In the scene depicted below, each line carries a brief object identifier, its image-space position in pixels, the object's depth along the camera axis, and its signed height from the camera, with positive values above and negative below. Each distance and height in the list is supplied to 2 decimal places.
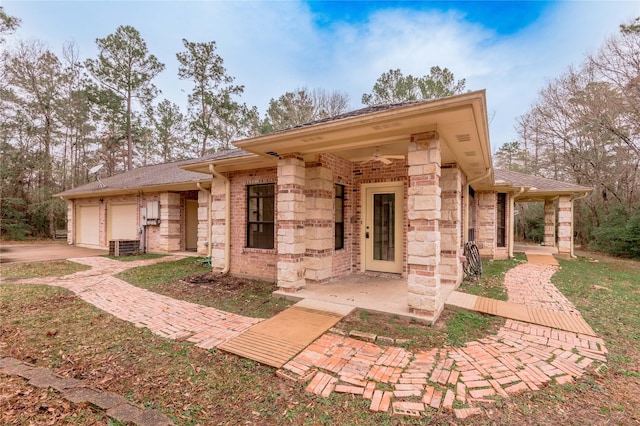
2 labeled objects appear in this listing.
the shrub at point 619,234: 11.32 -0.81
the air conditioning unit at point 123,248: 10.39 -1.25
